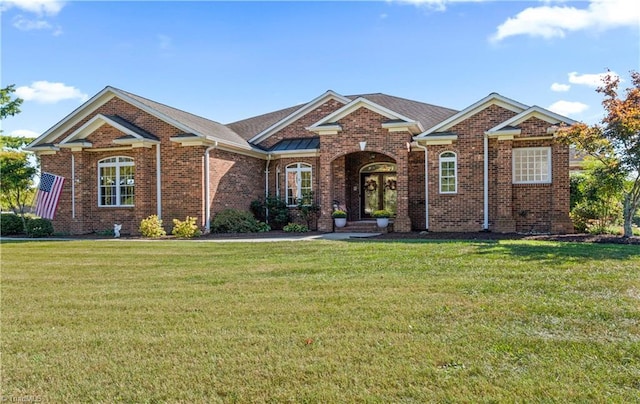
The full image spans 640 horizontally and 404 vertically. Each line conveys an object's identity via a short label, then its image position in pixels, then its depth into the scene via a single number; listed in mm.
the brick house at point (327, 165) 17094
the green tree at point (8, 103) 22781
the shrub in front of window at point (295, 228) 18822
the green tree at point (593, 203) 15863
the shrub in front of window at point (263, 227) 19475
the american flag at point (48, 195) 19516
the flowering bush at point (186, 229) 17219
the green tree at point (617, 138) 13250
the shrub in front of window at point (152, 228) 17422
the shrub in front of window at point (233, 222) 18625
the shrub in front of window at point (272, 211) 20500
